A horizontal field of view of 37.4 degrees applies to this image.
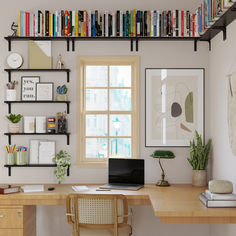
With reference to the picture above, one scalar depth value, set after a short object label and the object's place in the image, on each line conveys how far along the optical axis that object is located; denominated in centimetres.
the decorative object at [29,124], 407
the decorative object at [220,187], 296
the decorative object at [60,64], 407
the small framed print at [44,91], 408
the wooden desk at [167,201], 273
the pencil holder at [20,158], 403
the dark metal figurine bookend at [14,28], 407
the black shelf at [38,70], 405
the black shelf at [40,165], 406
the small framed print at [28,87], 410
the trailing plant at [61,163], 398
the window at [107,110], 429
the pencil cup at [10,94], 405
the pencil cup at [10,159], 403
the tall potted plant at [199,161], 395
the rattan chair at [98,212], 315
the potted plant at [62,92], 402
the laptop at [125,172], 394
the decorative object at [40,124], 407
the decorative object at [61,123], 404
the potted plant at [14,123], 400
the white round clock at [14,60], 409
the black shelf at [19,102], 405
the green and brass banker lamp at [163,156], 393
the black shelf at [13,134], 403
